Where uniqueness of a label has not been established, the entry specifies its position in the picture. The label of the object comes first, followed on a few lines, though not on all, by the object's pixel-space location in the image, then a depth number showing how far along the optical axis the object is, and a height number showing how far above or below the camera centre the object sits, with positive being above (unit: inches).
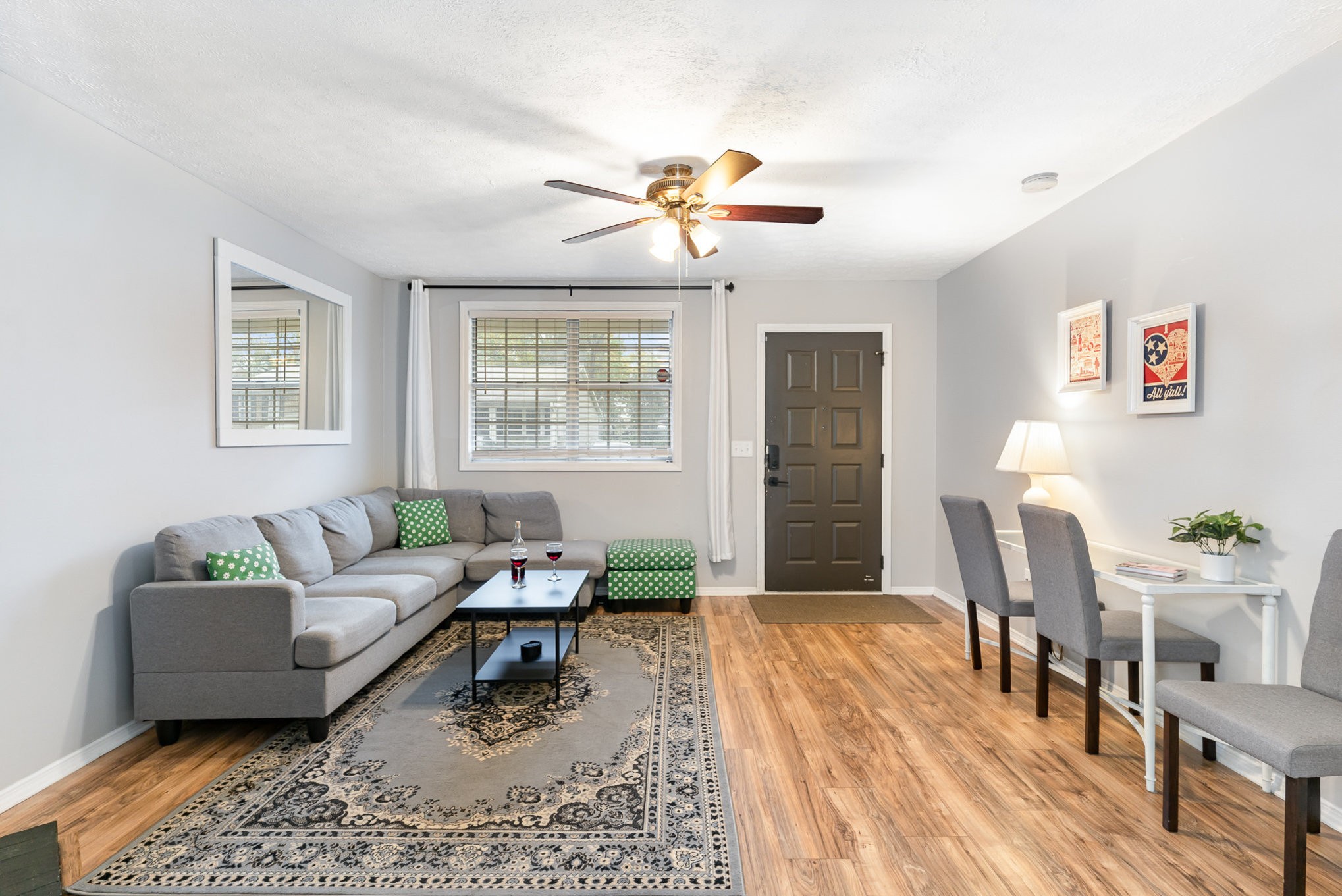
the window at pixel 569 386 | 209.8 +16.9
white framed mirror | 131.6 +18.6
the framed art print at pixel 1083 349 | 125.9 +18.4
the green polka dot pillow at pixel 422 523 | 182.9 -23.9
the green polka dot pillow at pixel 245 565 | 109.7 -22.1
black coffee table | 122.9 -31.8
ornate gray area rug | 74.3 -49.2
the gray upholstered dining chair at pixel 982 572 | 126.3 -26.5
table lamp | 135.6 -2.8
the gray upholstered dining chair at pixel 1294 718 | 66.0 -30.4
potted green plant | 93.5 -13.9
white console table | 90.6 -24.4
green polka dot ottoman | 185.8 -38.6
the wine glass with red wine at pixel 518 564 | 138.1 -26.5
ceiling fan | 104.3 +39.9
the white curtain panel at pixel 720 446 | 201.8 -2.0
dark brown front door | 206.2 -3.4
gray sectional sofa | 102.8 -31.9
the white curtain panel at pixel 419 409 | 201.3 +9.0
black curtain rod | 205.5 +47.6
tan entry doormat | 179.6 -48.8
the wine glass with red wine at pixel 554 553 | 145.7 -25.5
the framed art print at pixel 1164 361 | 105.9 +13.4
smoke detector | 122.4 +48.5
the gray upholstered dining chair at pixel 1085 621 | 99.6 -29.2
